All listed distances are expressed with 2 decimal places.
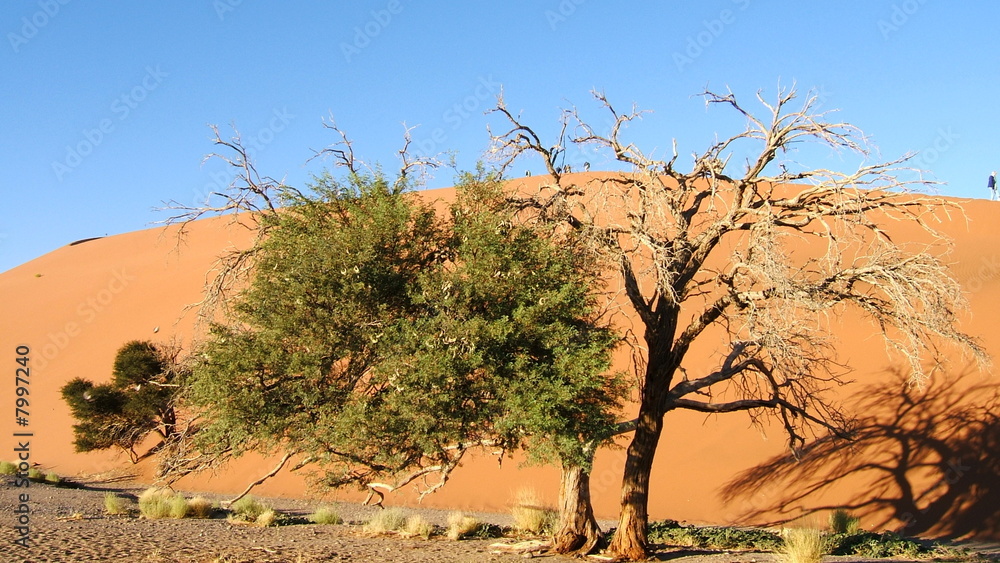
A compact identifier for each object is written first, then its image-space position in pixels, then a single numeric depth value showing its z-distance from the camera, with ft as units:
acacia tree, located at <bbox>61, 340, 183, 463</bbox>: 82.53
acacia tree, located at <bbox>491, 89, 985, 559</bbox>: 30.96
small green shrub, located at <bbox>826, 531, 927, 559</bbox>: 41.14
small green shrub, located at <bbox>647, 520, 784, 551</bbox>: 43.60
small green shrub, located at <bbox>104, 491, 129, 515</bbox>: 51.80
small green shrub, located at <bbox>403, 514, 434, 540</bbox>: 44.37
